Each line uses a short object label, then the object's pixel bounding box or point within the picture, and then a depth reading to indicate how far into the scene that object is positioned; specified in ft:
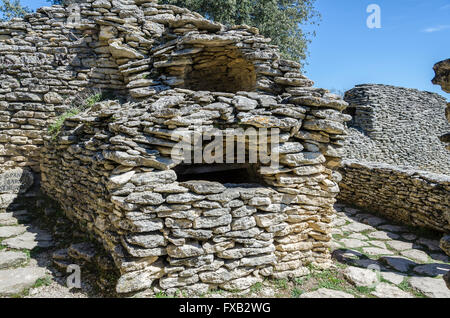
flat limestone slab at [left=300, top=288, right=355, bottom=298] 12.20
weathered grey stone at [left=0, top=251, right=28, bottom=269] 13.03
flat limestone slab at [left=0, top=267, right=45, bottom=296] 11.37
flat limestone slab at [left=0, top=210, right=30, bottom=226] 17.23
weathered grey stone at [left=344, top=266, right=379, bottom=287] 13.38
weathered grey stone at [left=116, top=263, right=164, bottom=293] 10.35
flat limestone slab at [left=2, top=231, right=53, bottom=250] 14.73
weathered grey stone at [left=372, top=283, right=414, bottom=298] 12.48
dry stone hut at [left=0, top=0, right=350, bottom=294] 11.27
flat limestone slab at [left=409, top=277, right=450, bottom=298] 12.63
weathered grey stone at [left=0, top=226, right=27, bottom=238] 15.72
